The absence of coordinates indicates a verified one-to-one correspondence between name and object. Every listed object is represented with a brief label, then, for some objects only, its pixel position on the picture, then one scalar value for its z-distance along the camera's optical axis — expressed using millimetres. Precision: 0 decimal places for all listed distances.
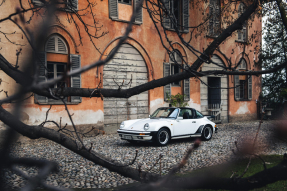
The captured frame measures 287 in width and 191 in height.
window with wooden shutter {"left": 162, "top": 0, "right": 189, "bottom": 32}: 16578
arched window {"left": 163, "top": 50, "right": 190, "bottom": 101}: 15172
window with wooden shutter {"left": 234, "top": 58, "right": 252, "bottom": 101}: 19466
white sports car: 8789
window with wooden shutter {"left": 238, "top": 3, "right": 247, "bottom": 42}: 19734
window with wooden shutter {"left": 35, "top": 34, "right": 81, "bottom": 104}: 11469
